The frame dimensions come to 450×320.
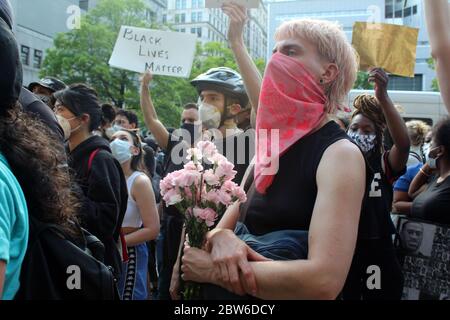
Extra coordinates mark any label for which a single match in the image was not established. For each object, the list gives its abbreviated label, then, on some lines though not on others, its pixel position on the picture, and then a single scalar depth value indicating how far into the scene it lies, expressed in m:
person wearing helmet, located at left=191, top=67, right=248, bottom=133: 3.37
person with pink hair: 1.49
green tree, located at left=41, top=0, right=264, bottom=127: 29.77
